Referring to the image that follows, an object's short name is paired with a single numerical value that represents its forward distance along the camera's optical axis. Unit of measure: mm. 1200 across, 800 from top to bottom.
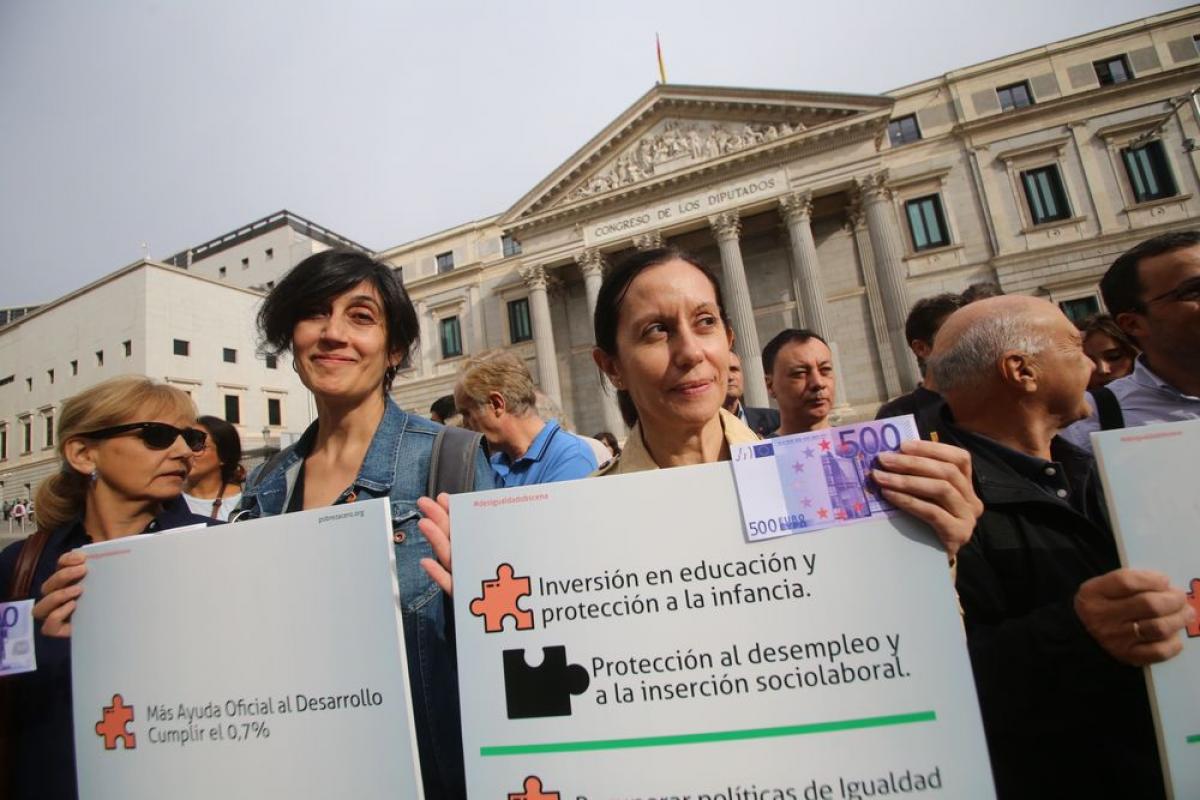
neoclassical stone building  21016
